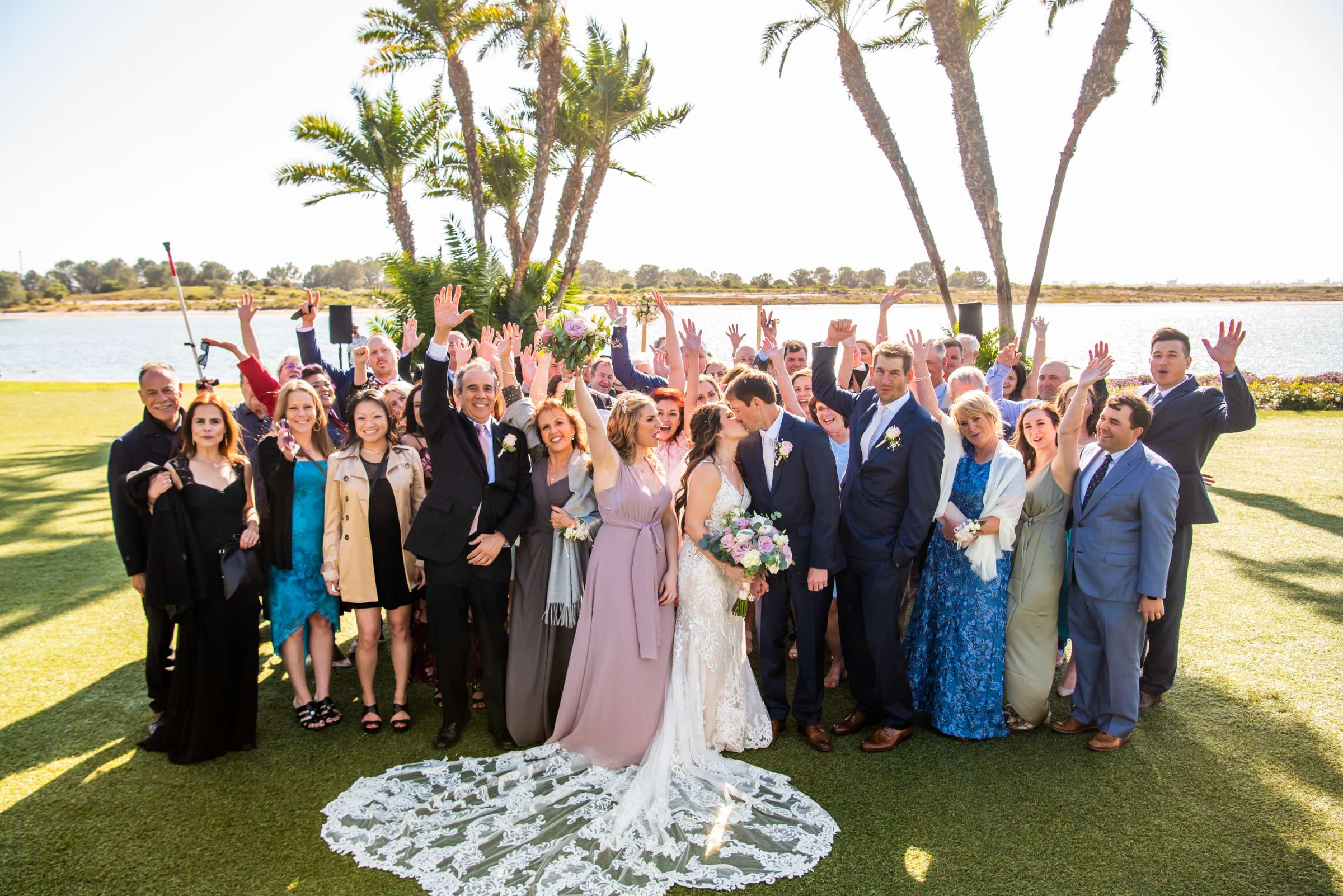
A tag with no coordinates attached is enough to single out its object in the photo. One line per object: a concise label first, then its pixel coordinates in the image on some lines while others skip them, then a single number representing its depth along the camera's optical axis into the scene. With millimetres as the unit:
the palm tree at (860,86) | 16062
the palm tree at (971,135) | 14766
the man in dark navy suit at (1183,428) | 5305
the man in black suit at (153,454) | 4879
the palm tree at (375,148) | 21078
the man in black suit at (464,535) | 4824
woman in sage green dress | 5055
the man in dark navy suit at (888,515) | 4781
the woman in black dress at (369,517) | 5004
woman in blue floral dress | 4922
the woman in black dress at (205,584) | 4590
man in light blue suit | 4668
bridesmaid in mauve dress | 4652
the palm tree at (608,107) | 18969
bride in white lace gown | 3719
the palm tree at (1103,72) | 14617
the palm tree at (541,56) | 18203
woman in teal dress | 5109
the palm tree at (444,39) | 18266
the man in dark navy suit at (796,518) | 4828
